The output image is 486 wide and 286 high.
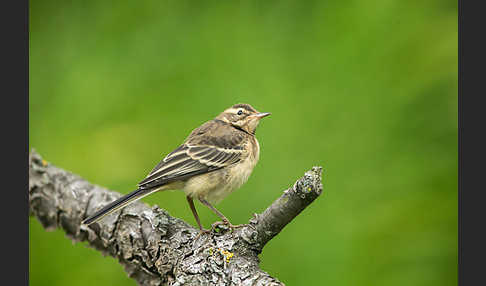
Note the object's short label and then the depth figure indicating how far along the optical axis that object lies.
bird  6.79
